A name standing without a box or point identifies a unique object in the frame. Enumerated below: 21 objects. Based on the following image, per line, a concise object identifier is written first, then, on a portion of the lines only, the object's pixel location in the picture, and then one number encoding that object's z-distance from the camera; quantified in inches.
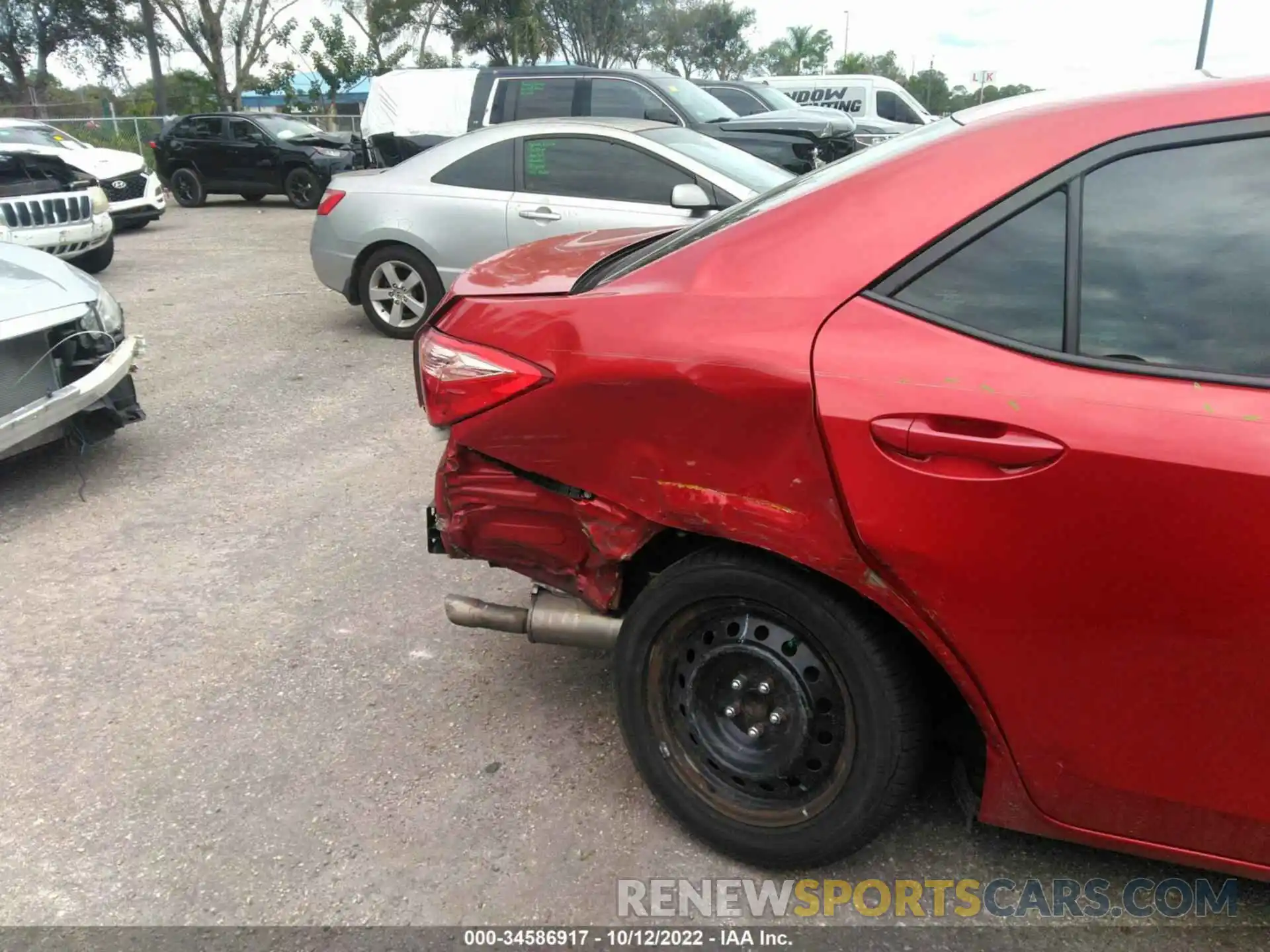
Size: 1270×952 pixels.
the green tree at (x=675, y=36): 2015.3
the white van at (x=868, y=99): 745.0
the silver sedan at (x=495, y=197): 258.7
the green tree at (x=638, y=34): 1844.2
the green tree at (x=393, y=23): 1601.9
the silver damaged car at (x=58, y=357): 168.1
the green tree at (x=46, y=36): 1316.4
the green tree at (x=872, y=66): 2625.5
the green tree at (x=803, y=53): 2933.1
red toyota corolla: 69.7
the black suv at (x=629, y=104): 406.3
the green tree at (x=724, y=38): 2208.4
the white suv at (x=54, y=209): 349.1
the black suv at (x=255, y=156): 661.9
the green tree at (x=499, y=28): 1501.0
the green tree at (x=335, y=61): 1496.1
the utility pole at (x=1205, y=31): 855.7
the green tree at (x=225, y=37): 1284.4
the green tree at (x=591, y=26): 1702.8
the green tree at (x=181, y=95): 1161.5
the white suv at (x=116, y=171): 505.7
